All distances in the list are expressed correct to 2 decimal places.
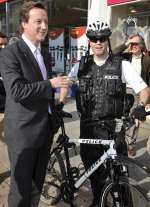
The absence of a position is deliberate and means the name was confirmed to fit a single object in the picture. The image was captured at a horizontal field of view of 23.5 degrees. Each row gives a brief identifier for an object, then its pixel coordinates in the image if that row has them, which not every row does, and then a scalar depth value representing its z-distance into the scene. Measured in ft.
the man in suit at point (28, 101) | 7.99
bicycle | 9.53
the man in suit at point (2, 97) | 14.43
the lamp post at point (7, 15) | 40.22
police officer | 10.08
